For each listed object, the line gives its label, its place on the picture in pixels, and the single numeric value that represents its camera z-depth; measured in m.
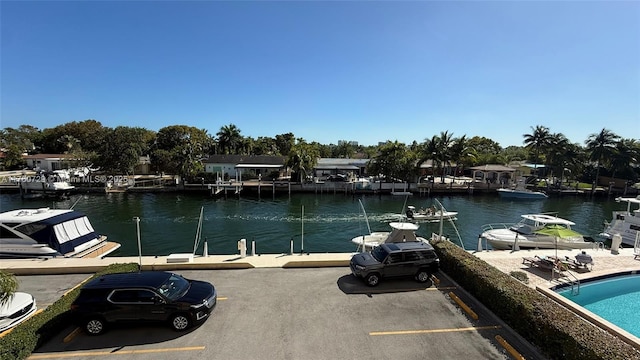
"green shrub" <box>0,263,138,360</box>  8.16
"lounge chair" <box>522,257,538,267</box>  16.47
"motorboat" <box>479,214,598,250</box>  23.94
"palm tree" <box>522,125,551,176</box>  68.12
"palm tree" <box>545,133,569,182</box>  64.85
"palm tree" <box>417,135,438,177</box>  61.80
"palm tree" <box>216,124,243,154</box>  83.44
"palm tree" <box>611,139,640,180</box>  63.64
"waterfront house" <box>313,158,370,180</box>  68.00
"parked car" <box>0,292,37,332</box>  9.62
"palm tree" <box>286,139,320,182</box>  59.38
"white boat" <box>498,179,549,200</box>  55.75
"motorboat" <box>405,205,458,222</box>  33.00
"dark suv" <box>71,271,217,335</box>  9.45
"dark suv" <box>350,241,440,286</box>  13.21
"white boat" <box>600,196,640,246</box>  28.33
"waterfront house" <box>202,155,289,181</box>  66.56
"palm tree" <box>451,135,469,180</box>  62.62
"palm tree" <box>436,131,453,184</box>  62.31
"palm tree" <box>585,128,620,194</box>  62.97
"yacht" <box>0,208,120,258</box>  19.20
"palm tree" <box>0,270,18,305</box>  7.61
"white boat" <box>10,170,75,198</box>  52.06
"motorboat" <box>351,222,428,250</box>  18.09
